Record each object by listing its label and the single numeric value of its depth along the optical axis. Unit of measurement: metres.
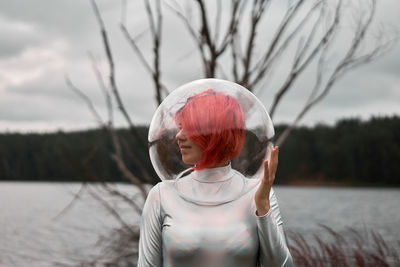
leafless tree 4.78
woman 2.01
